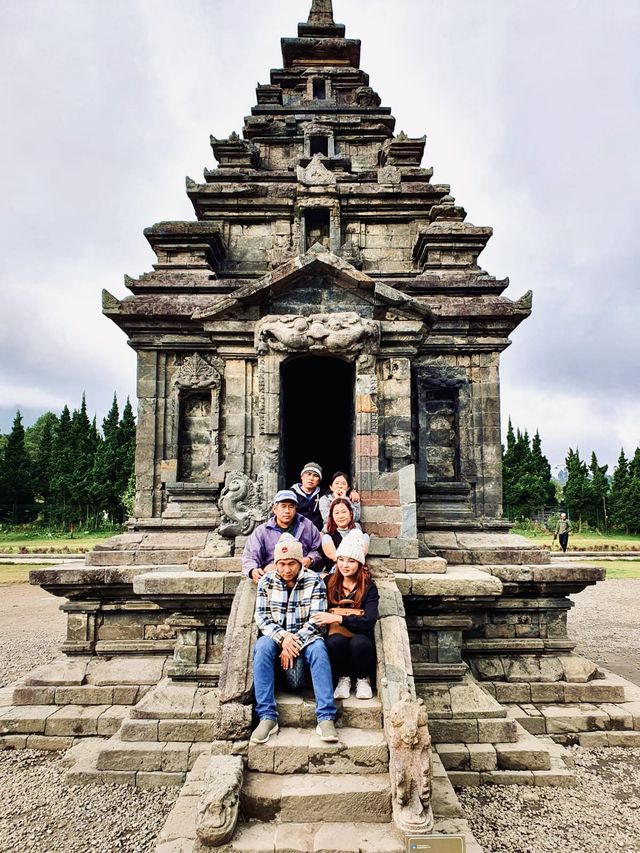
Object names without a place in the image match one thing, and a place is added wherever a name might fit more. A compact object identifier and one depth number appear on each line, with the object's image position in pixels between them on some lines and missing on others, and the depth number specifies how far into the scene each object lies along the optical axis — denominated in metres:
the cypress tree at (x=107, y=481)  36.47
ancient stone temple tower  7.25
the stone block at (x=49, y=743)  6.63
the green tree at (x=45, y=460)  40.03
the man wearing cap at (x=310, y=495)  6.57
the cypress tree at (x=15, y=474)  38.06
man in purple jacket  5.68
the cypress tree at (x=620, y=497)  37.69
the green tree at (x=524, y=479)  38.75
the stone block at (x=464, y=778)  5.66
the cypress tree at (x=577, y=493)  39.53
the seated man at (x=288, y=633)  4.53
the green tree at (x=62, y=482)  37.41
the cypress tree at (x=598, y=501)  39.34
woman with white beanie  4.91
